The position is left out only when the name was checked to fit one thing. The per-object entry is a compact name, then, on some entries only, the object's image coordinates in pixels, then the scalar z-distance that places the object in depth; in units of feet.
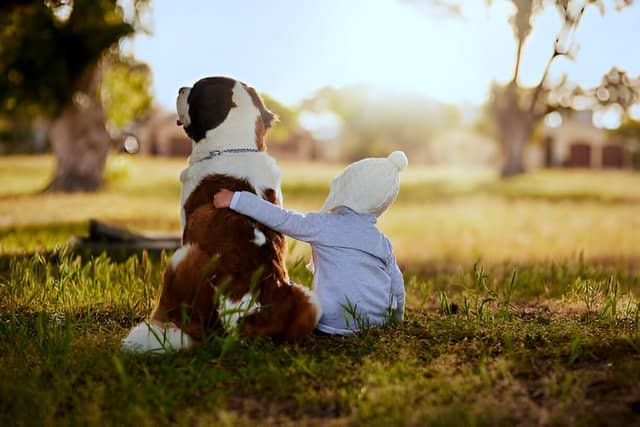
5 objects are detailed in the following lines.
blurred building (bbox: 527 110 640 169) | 139.03
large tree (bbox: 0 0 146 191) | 40.06
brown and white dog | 9.79
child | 11.00
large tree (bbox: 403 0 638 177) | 65.36
